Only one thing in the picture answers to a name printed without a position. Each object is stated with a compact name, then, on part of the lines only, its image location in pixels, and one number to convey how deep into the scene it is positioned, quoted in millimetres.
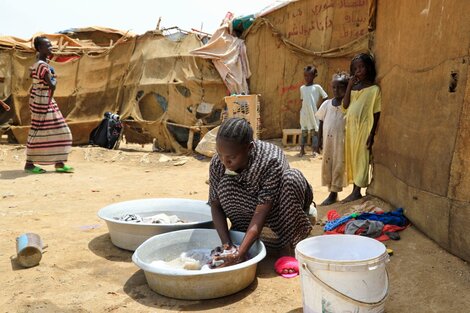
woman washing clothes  2166
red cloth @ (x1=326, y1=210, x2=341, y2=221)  3375
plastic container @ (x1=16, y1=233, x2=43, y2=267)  2461
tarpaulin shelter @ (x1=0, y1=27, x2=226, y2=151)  8391
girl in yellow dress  3586
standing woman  5504
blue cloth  2840
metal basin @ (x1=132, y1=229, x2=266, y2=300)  1979
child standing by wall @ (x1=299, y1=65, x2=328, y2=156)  6965
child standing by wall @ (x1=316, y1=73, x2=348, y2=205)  3930
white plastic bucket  1614
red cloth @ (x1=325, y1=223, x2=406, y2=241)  2715
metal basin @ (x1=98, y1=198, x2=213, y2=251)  2641
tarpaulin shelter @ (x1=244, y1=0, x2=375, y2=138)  7465
